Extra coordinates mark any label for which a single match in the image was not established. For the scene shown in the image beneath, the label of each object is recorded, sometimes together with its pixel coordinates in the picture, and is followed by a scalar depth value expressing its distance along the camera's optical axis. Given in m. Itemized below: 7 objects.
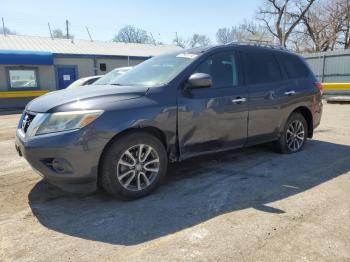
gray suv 3.49
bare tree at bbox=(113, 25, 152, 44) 58.09
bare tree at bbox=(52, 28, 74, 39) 36.98
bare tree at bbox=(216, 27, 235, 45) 57.76
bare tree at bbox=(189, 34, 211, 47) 60.57
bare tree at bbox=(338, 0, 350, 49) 34.84
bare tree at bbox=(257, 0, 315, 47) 39.19
